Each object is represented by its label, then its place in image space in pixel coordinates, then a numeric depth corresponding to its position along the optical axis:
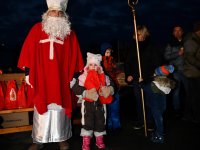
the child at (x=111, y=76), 5.19
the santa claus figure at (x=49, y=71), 4.14
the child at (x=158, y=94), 4.44
